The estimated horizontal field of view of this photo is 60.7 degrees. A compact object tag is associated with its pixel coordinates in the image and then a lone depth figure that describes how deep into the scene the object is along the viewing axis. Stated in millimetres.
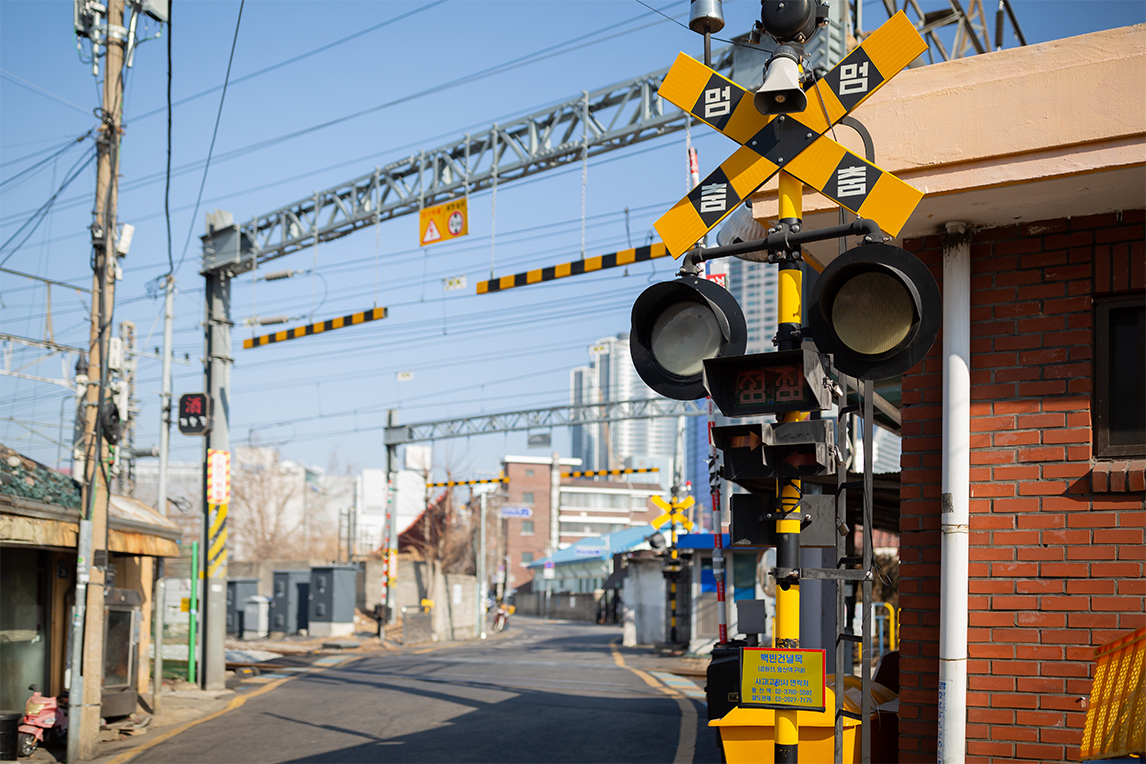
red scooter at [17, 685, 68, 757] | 10211
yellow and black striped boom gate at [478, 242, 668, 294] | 15180
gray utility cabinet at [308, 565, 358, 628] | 28500
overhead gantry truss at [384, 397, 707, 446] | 34594
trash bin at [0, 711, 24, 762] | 10031
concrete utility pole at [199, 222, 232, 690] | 16031
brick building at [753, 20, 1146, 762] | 5441
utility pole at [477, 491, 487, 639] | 36156
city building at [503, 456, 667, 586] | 98875
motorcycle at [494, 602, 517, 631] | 40144
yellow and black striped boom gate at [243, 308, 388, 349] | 18219
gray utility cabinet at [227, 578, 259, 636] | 29344
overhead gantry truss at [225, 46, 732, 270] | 15469
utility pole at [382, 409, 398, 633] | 31062
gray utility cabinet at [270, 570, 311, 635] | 29828
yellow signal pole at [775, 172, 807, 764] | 4418
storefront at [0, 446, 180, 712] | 10438
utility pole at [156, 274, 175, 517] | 30328
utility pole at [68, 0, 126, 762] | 10586
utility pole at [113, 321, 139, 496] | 32500
